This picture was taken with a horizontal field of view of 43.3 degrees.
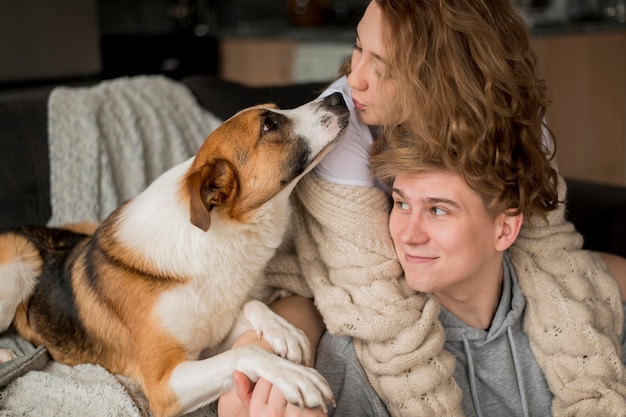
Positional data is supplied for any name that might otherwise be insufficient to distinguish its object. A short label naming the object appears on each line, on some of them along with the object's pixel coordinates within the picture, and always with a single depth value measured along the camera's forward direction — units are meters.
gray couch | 2.31
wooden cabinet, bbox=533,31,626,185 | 4.27
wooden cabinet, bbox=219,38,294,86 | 4.82
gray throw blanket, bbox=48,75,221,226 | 2.31
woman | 1.61
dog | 1.64
